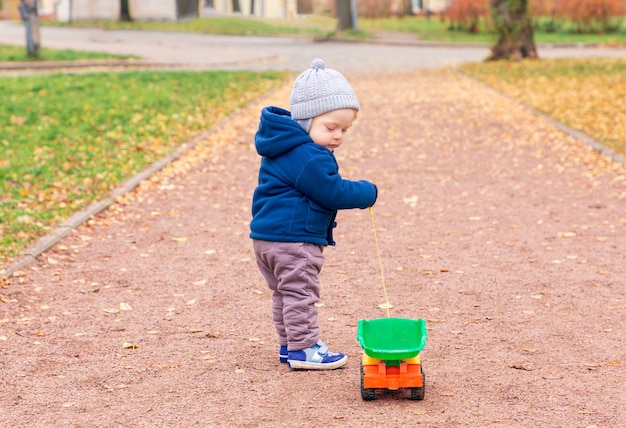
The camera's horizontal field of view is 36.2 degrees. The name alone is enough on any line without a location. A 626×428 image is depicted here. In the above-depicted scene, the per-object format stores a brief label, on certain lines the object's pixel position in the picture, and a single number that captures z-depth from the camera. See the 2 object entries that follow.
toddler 4.50
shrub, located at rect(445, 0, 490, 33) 39.88
